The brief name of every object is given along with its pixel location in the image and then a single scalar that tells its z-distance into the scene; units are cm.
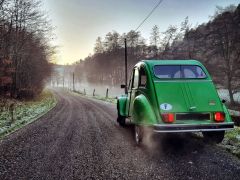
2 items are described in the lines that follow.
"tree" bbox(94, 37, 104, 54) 7594
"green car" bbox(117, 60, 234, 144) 526
